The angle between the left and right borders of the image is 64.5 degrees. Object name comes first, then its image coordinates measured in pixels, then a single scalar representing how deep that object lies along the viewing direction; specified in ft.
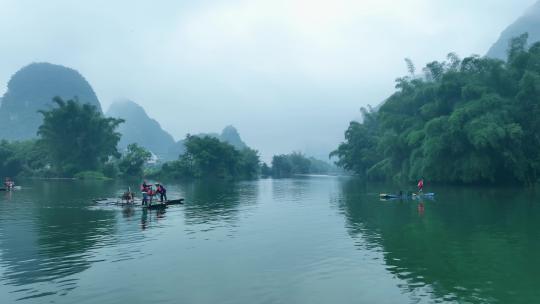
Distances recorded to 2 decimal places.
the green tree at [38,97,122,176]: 312.50
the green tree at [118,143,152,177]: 345.10
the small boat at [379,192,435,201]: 126.79
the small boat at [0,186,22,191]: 161.72
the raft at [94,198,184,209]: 105.19
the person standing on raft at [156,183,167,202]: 112.47
